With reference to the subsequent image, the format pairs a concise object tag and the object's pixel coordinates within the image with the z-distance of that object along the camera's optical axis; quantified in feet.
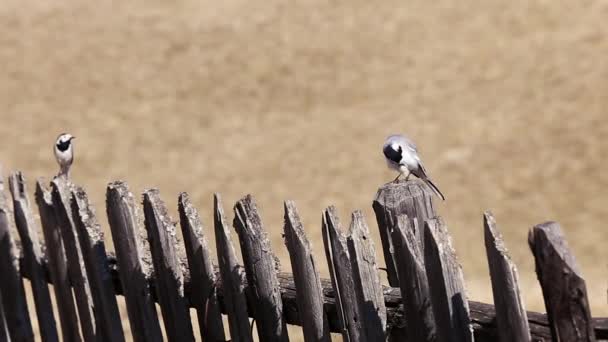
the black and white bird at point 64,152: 48.43
